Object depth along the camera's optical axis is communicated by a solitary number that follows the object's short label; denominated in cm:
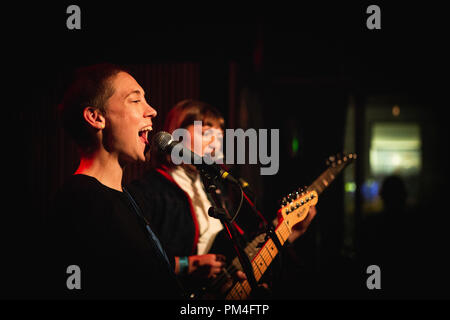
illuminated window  813
